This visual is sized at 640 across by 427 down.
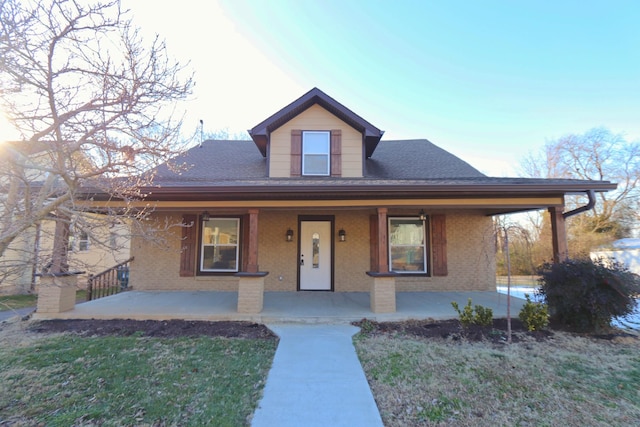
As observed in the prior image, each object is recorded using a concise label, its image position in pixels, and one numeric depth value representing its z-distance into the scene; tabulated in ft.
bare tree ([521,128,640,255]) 57.82
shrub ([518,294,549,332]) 17.03
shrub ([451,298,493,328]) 17.34
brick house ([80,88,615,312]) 27.58
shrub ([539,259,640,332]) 16.05
